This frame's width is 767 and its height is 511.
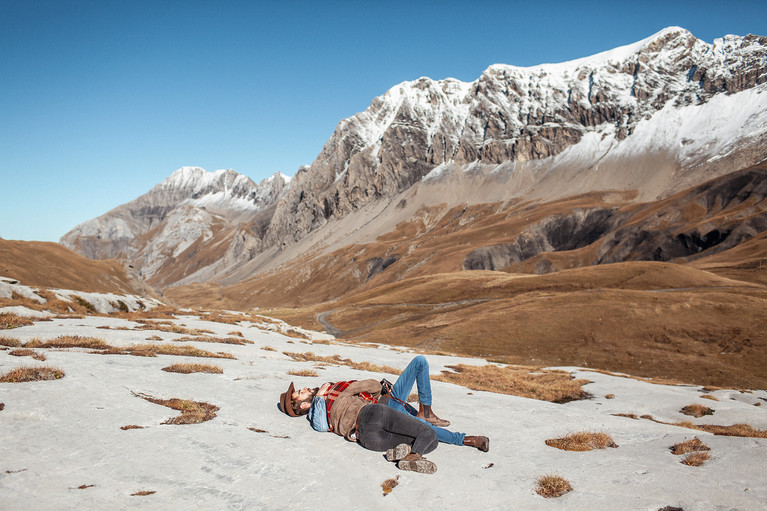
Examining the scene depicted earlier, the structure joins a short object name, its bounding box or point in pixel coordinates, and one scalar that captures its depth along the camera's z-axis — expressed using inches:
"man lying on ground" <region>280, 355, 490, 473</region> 372.8
